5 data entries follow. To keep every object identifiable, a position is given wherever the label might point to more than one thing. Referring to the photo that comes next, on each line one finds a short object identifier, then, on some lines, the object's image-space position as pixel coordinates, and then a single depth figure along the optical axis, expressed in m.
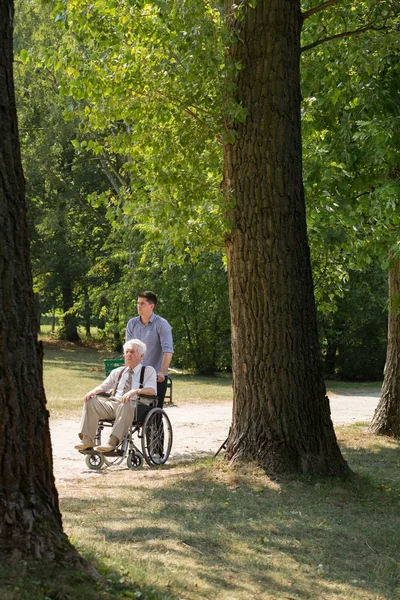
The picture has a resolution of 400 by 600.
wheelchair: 11.08
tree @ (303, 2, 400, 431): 12.45
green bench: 21.47
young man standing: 12.00
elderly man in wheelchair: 11.00
